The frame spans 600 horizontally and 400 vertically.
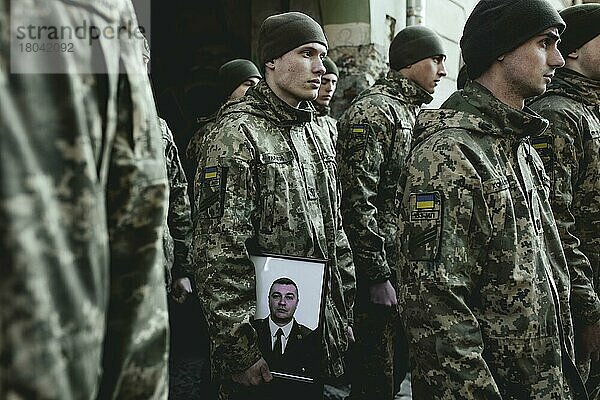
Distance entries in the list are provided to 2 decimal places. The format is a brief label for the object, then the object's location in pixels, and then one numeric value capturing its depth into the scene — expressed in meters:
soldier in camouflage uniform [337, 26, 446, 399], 4.19
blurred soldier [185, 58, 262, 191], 5.29
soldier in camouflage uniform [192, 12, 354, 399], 2.88
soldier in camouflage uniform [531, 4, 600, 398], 3.05
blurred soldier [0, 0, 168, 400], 0.74
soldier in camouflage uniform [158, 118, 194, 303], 4.25
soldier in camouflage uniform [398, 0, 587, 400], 2.30
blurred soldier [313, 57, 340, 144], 4.85
